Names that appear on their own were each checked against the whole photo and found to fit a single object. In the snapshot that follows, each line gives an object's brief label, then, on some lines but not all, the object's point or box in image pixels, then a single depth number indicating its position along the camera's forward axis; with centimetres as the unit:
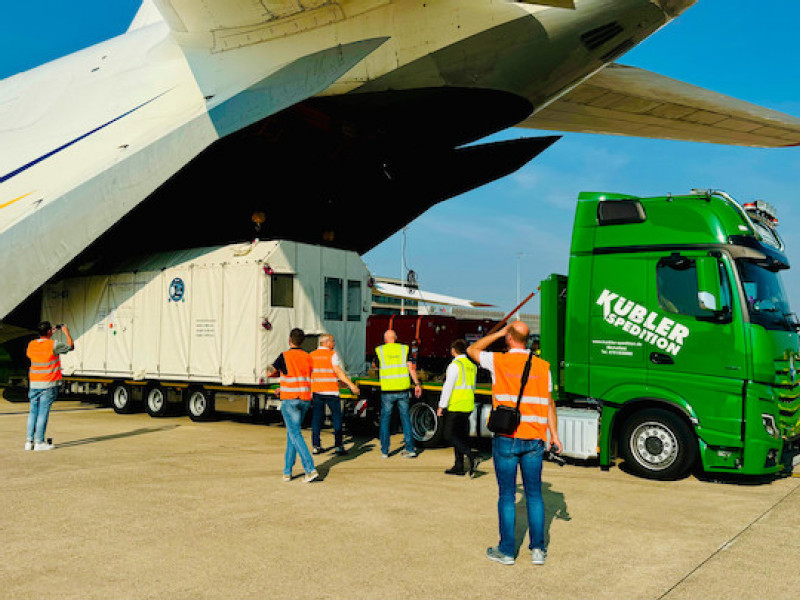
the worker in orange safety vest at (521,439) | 491
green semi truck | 795
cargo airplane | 1504
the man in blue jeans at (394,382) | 985
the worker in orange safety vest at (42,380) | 1002
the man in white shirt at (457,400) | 883
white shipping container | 1267
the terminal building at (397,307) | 5974
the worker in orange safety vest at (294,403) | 784
